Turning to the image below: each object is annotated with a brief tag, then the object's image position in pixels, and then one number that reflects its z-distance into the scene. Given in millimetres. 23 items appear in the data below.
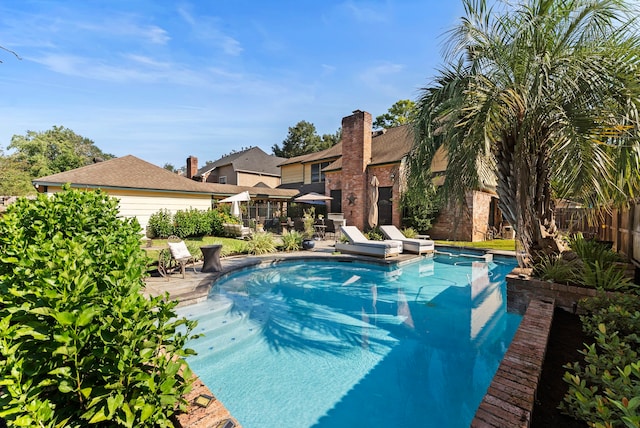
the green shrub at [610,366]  1672
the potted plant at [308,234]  13328
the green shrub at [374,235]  16294
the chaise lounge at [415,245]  12416
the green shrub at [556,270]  5172
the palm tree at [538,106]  4309
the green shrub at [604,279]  4602
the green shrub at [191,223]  14734
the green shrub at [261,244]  12180
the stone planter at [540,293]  4781
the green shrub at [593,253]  5480
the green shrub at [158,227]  14656
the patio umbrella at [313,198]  19719
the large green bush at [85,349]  1375
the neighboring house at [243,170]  30859
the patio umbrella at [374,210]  13750
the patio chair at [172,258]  7891
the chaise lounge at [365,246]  11234
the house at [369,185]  16484
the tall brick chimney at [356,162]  19062
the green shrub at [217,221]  16125
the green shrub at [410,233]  16072
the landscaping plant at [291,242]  13112
